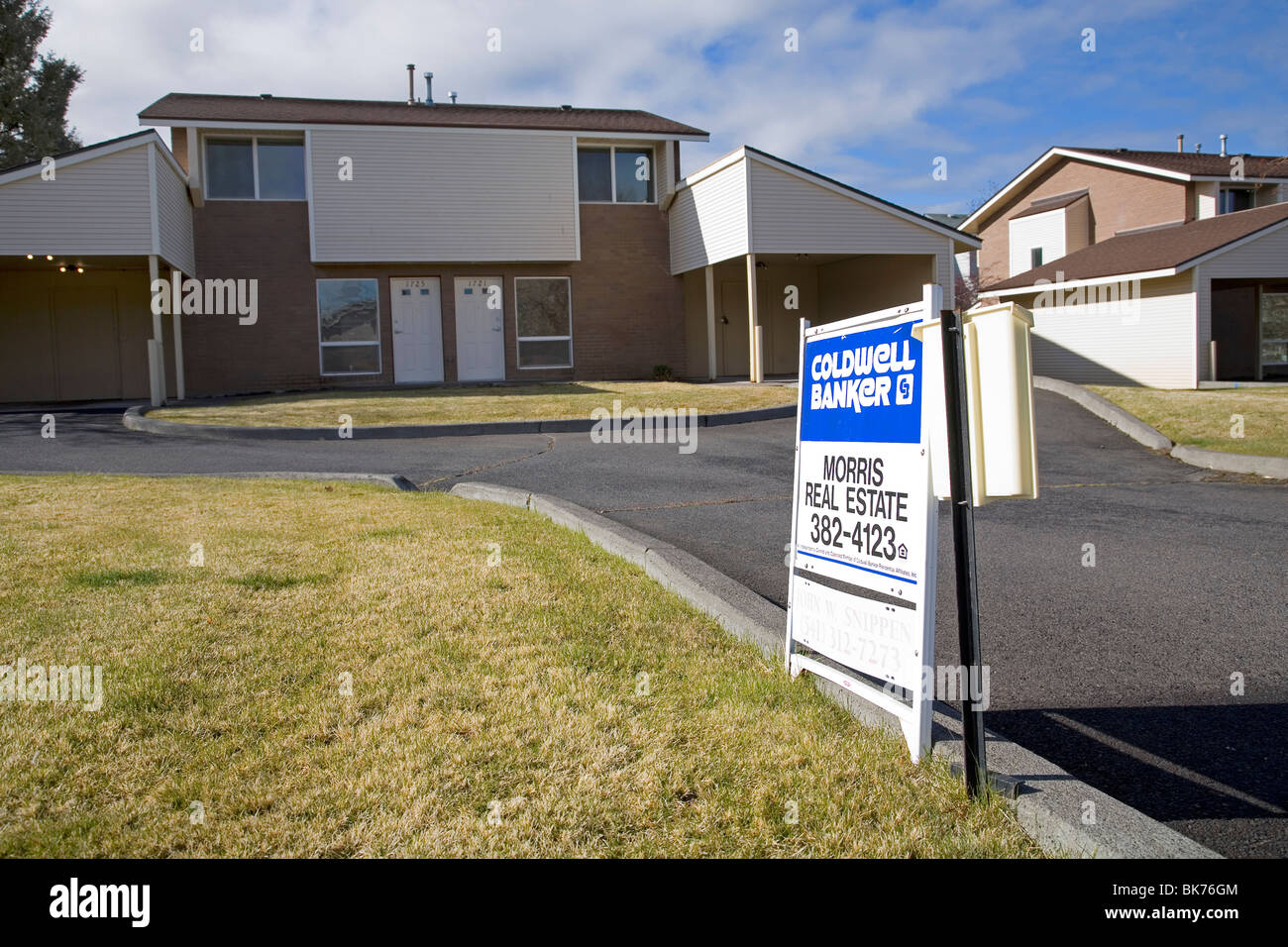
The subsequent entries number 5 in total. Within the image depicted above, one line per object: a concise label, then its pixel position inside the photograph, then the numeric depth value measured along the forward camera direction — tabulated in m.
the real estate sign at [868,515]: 3.68
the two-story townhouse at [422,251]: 23.17
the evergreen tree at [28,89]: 34.09
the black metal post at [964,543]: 3.35
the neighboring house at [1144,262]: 24.19
